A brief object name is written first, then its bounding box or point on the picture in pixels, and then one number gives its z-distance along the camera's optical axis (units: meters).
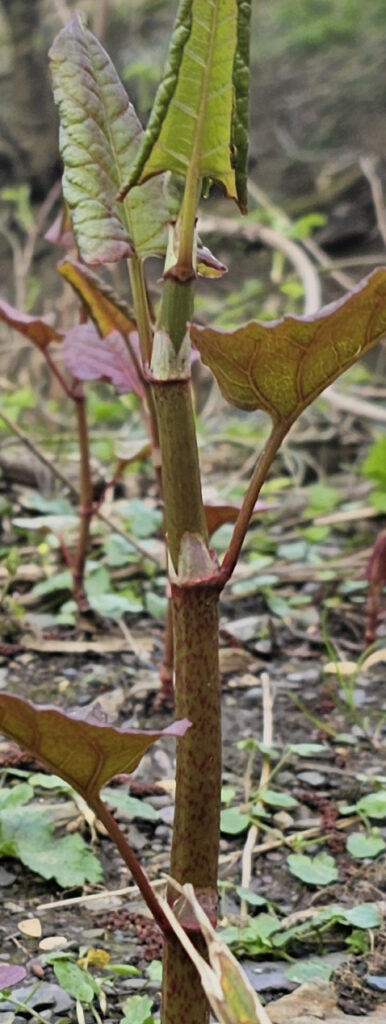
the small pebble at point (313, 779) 1.14
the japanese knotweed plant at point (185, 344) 0.49
